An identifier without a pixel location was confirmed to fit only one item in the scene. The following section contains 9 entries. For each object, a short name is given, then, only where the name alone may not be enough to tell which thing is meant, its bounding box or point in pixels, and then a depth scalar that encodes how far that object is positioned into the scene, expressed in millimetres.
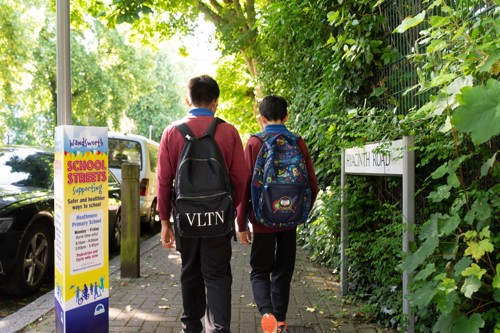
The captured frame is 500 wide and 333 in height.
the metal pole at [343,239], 4766
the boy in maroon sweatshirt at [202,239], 3250
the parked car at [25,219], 4853
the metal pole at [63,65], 3498
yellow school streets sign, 3131
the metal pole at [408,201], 3207
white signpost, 3229
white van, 10031
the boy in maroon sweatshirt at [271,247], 3711
